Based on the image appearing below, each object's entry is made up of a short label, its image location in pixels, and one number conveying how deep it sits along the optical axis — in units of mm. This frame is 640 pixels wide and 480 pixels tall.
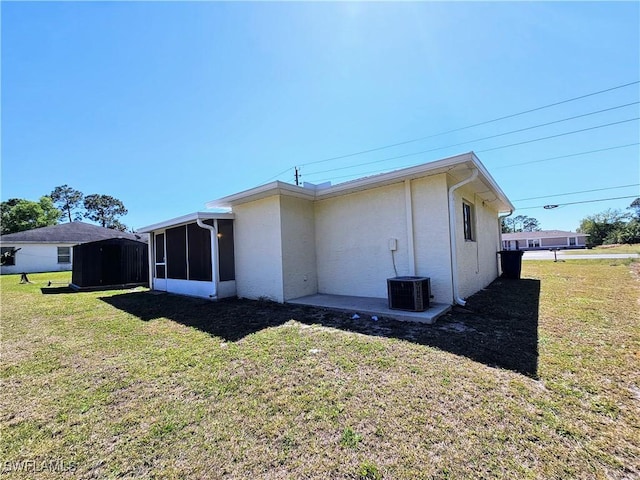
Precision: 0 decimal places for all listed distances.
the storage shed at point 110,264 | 11095
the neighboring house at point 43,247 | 18859
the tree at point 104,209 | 42625
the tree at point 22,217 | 29438
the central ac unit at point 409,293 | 4781
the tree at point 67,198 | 40531
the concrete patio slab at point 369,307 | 4543
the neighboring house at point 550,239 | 47031
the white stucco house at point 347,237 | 5418
